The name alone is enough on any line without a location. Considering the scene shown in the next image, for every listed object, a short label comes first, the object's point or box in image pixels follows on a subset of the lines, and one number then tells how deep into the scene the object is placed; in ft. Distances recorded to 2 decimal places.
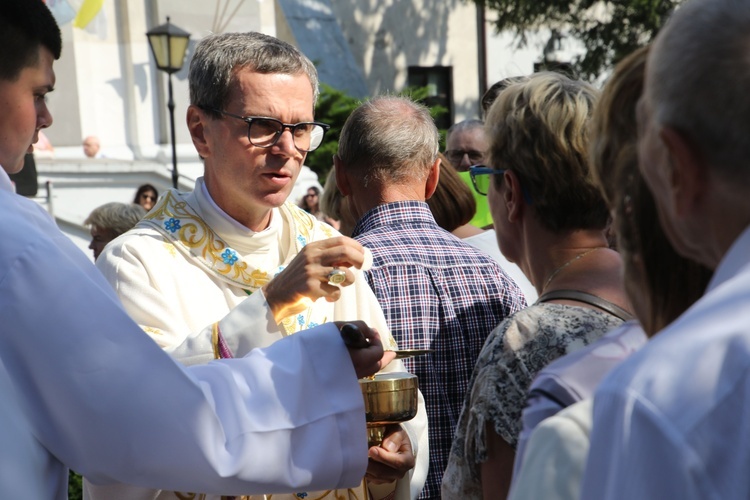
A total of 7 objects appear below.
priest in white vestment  9.57
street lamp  41.09
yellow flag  46.91
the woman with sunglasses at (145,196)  34.42
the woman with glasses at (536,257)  6.79
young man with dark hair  6.31
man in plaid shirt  11.08
